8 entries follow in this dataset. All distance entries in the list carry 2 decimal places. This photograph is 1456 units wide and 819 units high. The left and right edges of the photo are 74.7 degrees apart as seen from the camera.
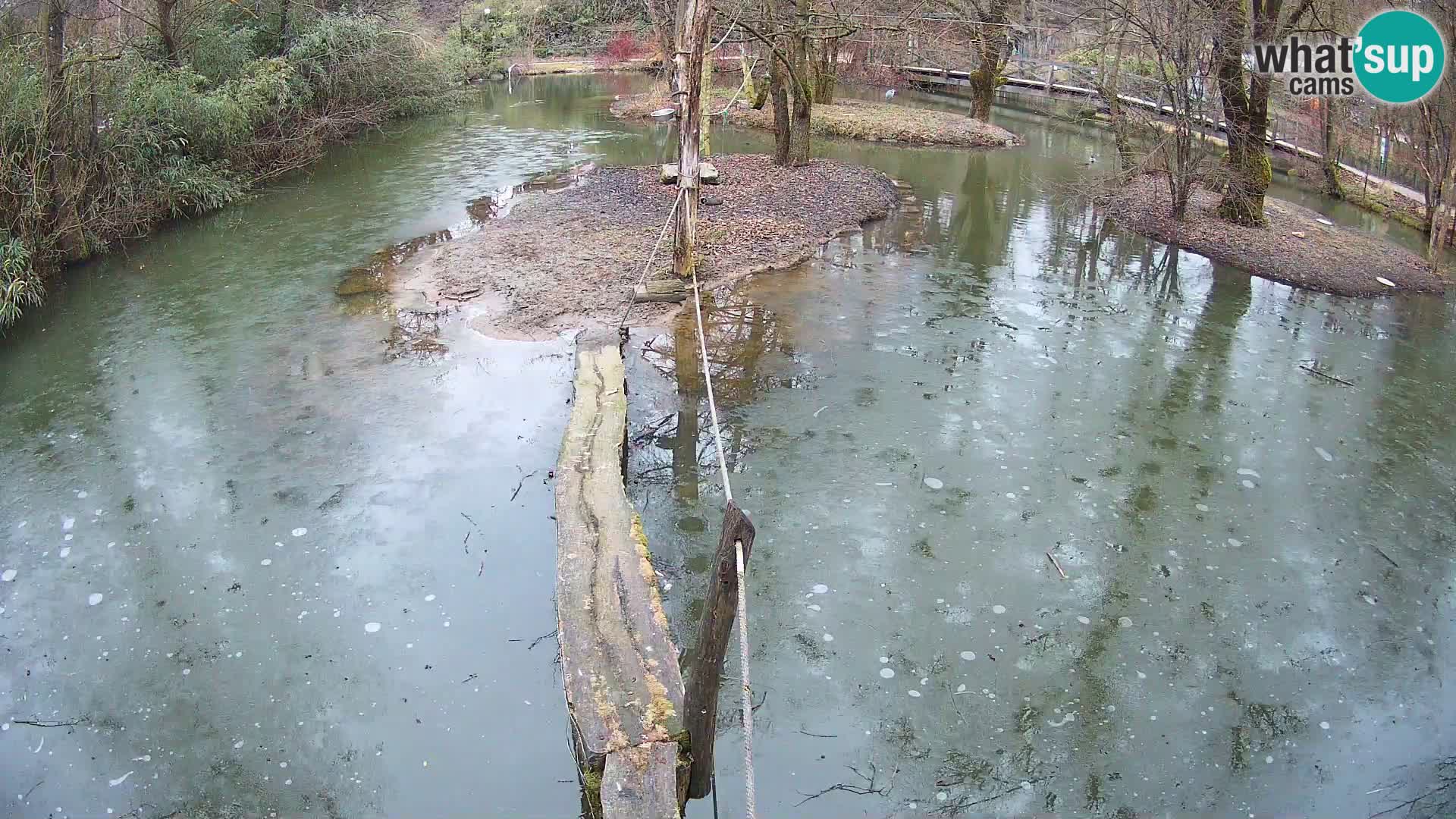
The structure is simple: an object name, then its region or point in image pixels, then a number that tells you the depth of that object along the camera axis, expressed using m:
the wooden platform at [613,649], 3.72
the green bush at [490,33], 34.00
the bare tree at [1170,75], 12.70
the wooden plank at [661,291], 9.44
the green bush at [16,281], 9.92
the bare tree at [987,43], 21.14
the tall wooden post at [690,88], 9.38
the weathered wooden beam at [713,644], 3.72
